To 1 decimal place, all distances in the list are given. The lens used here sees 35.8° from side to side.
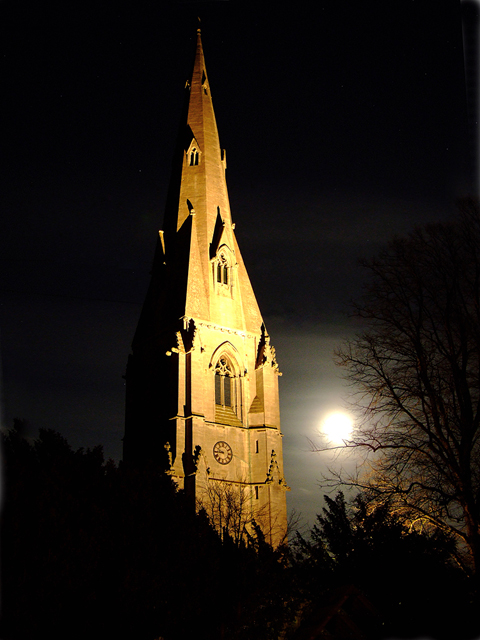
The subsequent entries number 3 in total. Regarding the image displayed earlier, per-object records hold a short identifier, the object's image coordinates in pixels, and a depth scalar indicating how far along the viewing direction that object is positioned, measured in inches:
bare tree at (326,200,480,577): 631.8
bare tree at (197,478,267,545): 1378.0
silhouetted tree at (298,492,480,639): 605.9
